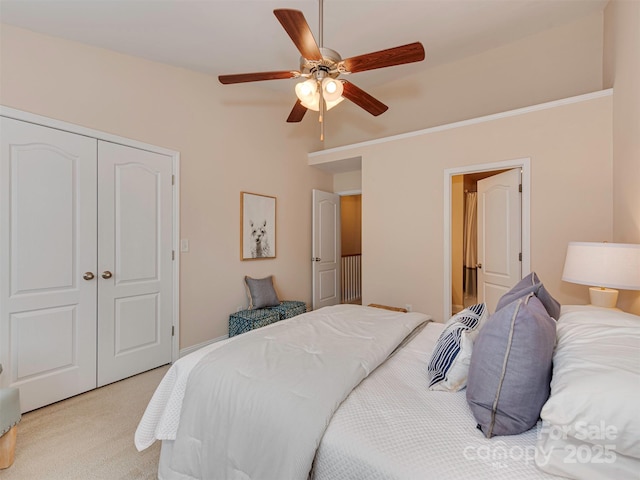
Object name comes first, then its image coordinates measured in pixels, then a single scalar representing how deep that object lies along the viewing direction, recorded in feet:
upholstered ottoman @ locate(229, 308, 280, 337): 10.49
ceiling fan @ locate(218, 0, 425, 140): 5.50
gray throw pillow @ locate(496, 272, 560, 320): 4.34
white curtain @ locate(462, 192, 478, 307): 16.63
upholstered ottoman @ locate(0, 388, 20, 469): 5.15
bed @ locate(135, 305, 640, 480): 2.60
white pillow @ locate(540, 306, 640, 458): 2.32
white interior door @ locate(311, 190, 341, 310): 14.92
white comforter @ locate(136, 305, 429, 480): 3.33
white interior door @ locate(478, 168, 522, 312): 9.89
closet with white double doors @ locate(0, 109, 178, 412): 6.93
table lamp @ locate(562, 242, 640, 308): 5.67
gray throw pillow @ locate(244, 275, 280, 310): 11.63
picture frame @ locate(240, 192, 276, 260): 11.87
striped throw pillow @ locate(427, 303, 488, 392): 3.87
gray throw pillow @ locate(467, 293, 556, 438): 3.00
